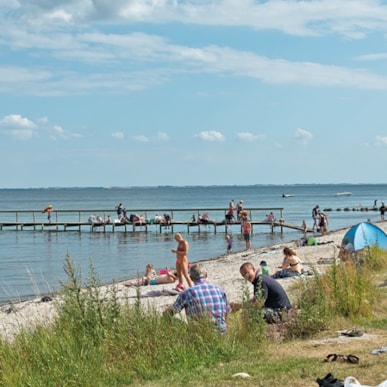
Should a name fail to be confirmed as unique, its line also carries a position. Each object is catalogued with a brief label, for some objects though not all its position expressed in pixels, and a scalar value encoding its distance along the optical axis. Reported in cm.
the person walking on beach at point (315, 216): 3862
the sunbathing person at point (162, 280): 1741
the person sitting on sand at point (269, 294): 813
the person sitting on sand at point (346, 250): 1439
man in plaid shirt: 718
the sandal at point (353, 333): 769
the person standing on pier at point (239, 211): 4019
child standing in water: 3019
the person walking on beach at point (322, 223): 3481
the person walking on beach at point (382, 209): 4560
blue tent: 1844
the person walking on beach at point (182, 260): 1580
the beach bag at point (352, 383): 496
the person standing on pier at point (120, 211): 4663
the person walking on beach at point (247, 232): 2906
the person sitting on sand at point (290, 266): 1503
